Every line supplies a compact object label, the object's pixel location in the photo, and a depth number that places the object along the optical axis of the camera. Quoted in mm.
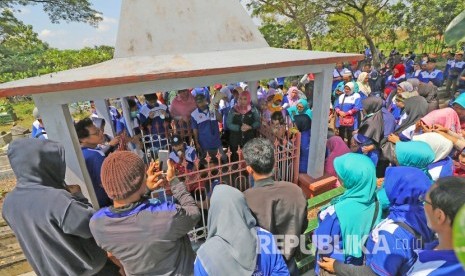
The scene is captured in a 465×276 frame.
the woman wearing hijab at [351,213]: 2207
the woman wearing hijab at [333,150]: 4949
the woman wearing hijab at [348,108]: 6539
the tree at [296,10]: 16672
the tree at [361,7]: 15992
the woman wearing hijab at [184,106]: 6492
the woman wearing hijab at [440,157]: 3018
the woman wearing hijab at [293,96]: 7472
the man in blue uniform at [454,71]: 11352
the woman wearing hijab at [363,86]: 7042
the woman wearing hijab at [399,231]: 1884
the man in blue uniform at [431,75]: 9540
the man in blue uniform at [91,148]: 3539
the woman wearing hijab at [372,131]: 4559
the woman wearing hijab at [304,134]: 4959
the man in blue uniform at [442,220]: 1371
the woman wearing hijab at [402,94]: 5316
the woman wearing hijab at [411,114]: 4539
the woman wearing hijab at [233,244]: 1862
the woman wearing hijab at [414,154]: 2312
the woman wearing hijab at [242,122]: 5496
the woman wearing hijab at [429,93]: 5538
